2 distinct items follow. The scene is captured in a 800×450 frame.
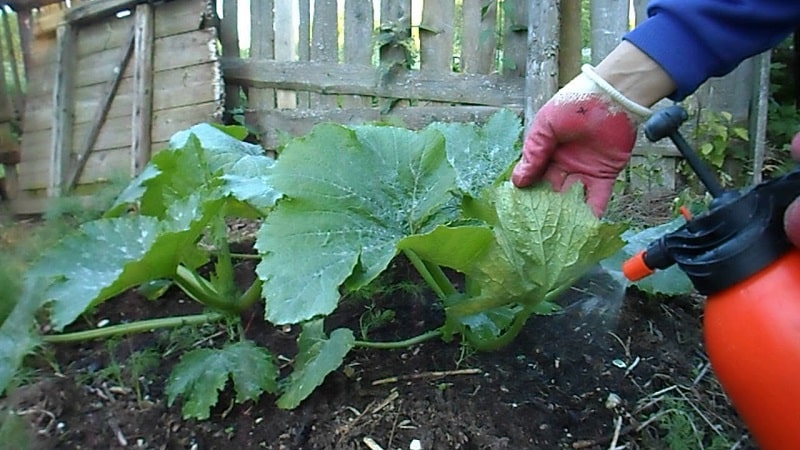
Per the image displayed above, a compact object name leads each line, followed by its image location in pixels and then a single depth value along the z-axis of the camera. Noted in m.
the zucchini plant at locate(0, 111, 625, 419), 0.96
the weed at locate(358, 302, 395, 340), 1.26
